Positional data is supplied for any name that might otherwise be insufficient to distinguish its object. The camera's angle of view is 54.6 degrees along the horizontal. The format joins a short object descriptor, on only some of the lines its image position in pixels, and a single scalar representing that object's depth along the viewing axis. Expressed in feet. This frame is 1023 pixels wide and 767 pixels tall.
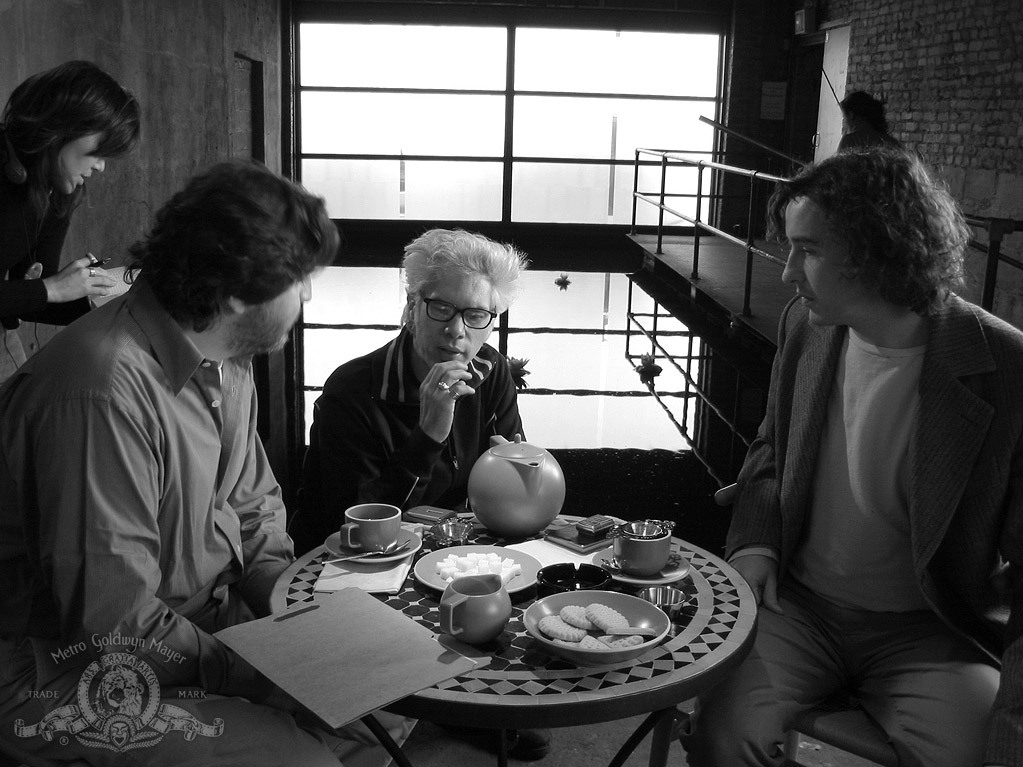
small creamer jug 4.29
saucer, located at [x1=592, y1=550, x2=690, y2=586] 5.00
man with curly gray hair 6.98
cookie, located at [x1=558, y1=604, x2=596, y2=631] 4.40
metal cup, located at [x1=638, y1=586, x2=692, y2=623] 4.77
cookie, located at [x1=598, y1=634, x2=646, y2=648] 4.23
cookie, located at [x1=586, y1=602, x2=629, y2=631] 4.39
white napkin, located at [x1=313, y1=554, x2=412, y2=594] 4.92
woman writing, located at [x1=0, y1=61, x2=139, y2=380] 7.66
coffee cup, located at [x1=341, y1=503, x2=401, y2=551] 5.22
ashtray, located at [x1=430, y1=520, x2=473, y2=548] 5.52
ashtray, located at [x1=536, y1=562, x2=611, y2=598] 4.87
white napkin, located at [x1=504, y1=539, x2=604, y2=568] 5.34
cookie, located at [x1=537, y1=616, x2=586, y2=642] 4.27
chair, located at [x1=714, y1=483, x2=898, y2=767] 4.84
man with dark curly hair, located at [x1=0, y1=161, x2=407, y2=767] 4.13
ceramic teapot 5.55
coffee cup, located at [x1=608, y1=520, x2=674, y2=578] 5.03
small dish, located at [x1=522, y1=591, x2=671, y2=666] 4.17
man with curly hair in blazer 4.99
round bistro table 3.91
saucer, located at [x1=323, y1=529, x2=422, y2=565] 5.19
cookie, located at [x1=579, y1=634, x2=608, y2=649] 4.18
